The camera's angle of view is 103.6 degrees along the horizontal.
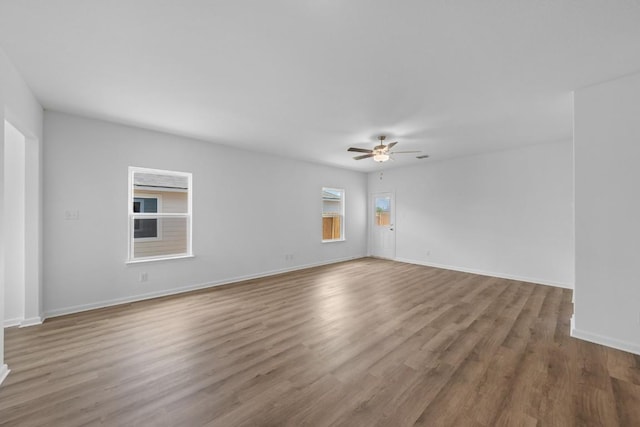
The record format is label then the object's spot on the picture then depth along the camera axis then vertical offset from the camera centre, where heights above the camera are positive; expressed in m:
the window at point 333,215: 7.00 -0.08
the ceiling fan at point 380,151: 4.18 +1.04
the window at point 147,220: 4.57 -0.15
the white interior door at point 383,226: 7.25 -0.41
